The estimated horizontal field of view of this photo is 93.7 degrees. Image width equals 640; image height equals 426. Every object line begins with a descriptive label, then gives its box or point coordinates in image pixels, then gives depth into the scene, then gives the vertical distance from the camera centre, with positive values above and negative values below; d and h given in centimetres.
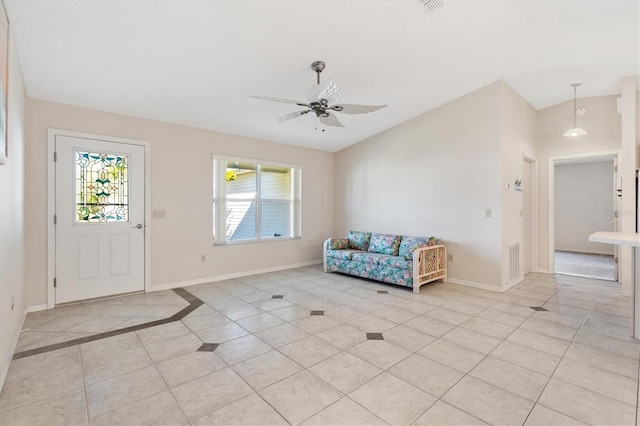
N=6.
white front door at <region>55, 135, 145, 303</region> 373 -6
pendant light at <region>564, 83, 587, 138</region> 467 +126
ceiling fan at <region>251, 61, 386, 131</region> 294 +113
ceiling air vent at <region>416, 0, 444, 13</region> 247 +175
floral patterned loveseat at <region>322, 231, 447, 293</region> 443 -73
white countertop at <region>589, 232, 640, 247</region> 244 -23
